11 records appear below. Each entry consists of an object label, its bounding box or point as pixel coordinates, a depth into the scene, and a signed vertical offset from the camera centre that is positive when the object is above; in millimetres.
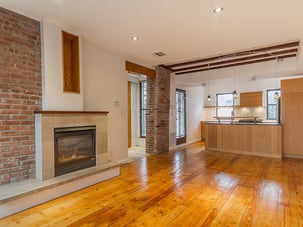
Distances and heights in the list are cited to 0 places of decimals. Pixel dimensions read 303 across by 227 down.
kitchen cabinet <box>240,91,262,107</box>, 8117 +557
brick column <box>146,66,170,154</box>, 5898 -24
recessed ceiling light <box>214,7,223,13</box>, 2678 +1499
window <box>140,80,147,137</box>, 7191 +156
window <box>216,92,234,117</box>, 9117 +367
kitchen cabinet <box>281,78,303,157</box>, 5191 -149
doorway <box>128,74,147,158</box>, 7098 -13
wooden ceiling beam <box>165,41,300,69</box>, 4251 +1525
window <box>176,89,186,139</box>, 7477 -81
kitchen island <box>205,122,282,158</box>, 5285 -835
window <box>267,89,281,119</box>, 8133 +264
